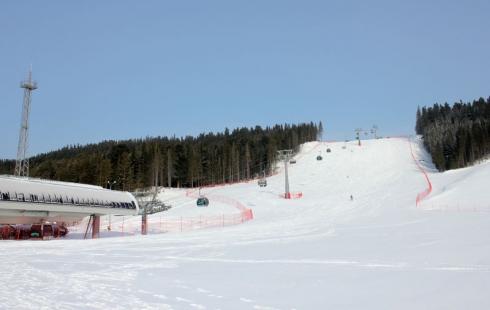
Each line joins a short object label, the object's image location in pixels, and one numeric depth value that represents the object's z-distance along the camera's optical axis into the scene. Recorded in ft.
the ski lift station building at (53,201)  97.66
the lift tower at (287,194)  198.63
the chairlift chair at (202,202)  181.88
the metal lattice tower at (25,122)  139.56
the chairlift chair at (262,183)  243.60
